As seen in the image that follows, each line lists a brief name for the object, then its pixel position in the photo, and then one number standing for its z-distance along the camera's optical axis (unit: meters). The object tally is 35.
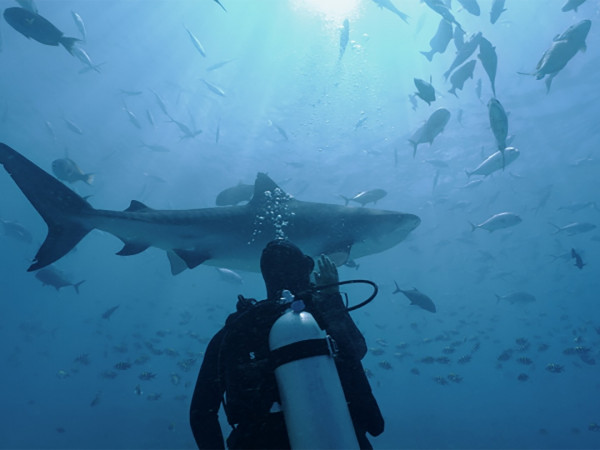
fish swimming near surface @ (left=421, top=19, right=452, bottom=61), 7.90
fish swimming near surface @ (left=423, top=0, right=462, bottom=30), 6.82
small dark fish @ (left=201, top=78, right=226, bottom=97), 14.67
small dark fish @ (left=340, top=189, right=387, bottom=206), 10.73
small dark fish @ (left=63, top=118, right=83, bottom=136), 16.80
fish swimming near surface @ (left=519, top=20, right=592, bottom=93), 5.67
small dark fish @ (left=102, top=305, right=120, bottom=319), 13.74
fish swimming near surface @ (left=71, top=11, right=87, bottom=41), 9.96
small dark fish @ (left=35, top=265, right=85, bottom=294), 12.56
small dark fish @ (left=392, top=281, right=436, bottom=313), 9.07
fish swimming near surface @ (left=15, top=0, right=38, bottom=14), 8.17
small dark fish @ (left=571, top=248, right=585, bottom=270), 7.98
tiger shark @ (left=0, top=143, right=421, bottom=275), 4.61
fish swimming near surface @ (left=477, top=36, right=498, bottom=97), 6.66
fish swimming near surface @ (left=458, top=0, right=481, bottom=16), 7.23
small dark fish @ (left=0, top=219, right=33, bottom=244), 16.73
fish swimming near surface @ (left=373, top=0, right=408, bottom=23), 9.84
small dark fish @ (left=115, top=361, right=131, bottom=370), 13.15
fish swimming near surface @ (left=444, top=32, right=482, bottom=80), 7.94
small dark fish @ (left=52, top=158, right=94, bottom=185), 9.24
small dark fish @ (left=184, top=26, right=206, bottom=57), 11.07
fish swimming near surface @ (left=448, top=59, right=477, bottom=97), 7.98
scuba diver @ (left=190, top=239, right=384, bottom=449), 1.93
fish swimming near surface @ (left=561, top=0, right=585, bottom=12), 7.17
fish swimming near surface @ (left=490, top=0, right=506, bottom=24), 7.06
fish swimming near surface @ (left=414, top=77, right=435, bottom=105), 6.76
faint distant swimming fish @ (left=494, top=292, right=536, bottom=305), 17.61
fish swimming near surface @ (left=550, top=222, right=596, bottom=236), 15.59
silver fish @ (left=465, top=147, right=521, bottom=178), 10.44
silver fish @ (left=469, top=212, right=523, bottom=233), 11.08
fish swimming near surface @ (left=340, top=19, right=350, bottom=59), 10.58
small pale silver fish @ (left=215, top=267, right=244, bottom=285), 15.62
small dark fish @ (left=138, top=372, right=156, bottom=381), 12.51
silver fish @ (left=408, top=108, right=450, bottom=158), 8.51
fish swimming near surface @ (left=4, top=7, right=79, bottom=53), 5.84
